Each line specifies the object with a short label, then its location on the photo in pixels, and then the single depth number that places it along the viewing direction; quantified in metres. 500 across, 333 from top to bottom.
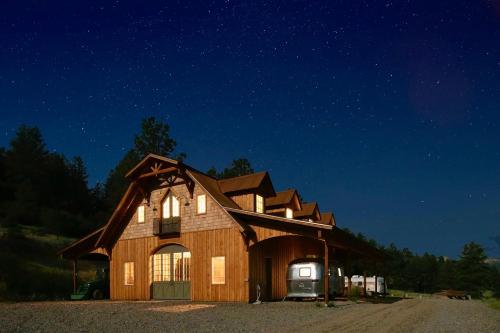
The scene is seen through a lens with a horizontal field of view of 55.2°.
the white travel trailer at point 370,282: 50.13
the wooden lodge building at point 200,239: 23.27
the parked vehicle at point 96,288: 28.32
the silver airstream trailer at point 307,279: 23.45
